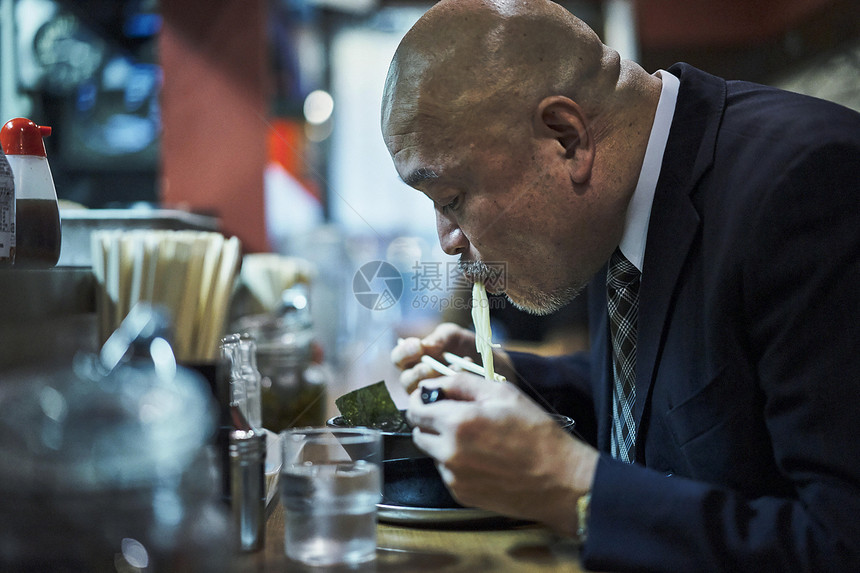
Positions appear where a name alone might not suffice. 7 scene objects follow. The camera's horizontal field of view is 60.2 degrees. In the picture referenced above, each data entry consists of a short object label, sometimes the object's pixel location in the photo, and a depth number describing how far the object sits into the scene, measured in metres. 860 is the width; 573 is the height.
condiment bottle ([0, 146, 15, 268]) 1.23
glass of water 0.86
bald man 0.93
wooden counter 0.88
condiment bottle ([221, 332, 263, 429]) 1.02
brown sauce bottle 1.37
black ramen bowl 1.05
